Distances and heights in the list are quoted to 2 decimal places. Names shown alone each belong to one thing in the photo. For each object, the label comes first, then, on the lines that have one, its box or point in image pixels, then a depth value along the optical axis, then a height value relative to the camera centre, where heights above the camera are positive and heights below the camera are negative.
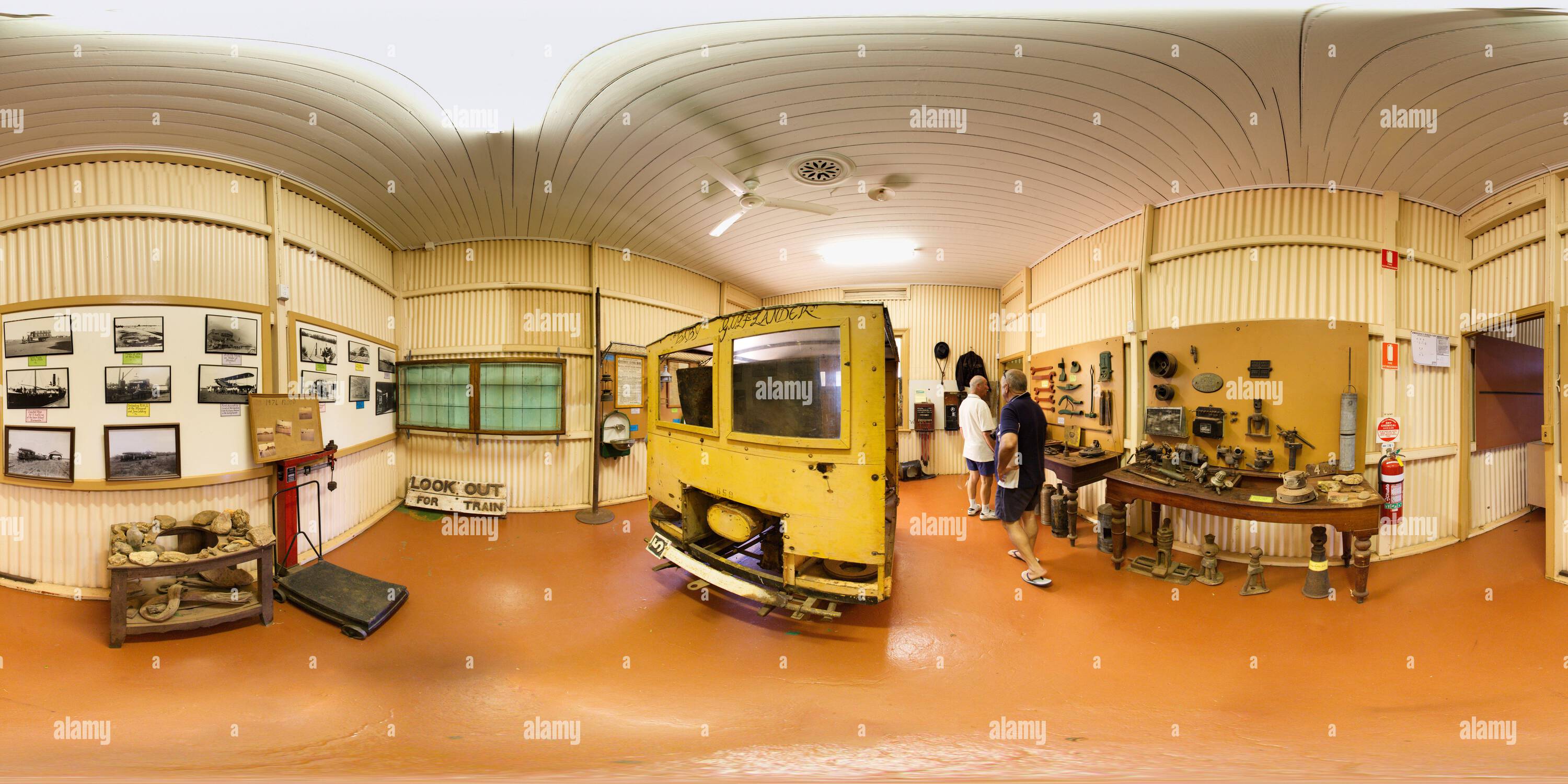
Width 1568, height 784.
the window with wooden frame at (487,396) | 6.43 -0.07
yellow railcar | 3.03 -0.47
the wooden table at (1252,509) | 3.71 -1.04
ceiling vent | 4.29 +2.16
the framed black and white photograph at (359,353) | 5.43 +0.48
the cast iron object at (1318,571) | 3.79 -1.55
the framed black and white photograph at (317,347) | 4.65 +0.48
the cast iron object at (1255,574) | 3.90 -1.64
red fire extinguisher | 4.06 -0.87
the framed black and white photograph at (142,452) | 3.73 -0.49
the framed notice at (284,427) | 4.11 -0.33
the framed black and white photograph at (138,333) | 3.74 +0.50
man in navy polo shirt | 4.08 -0.71
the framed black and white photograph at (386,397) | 6.12 -0.07
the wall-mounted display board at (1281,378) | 4.36 +0.08
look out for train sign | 6.16 -1.44
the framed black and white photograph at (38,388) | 3.74 +0.06
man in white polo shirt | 6.11 -0.72
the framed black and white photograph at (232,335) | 3.95 +0.51
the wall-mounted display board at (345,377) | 4.66 +0.17
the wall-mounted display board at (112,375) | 3.73 +0.16
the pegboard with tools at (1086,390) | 5.52 -0.04
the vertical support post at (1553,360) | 4.02 +0.21
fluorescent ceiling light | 6.69 +2.10
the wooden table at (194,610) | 3.17 -1.51
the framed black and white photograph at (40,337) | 3.72 +0.48
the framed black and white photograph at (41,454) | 3.74 -0.49
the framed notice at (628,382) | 6.89 +0.13
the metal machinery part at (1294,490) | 3.82 -0.88
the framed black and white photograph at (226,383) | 3.91 +0.09
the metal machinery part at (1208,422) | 4.60 -0.37
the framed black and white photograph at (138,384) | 3.75 +0.08
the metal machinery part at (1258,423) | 4.45 -0.36
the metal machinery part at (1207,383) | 4.63 +0.04
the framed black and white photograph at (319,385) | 4.68 +0.07
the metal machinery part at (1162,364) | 4.90 +0.24
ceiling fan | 3.91 +1.90
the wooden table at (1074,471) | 5.01 -0.94
